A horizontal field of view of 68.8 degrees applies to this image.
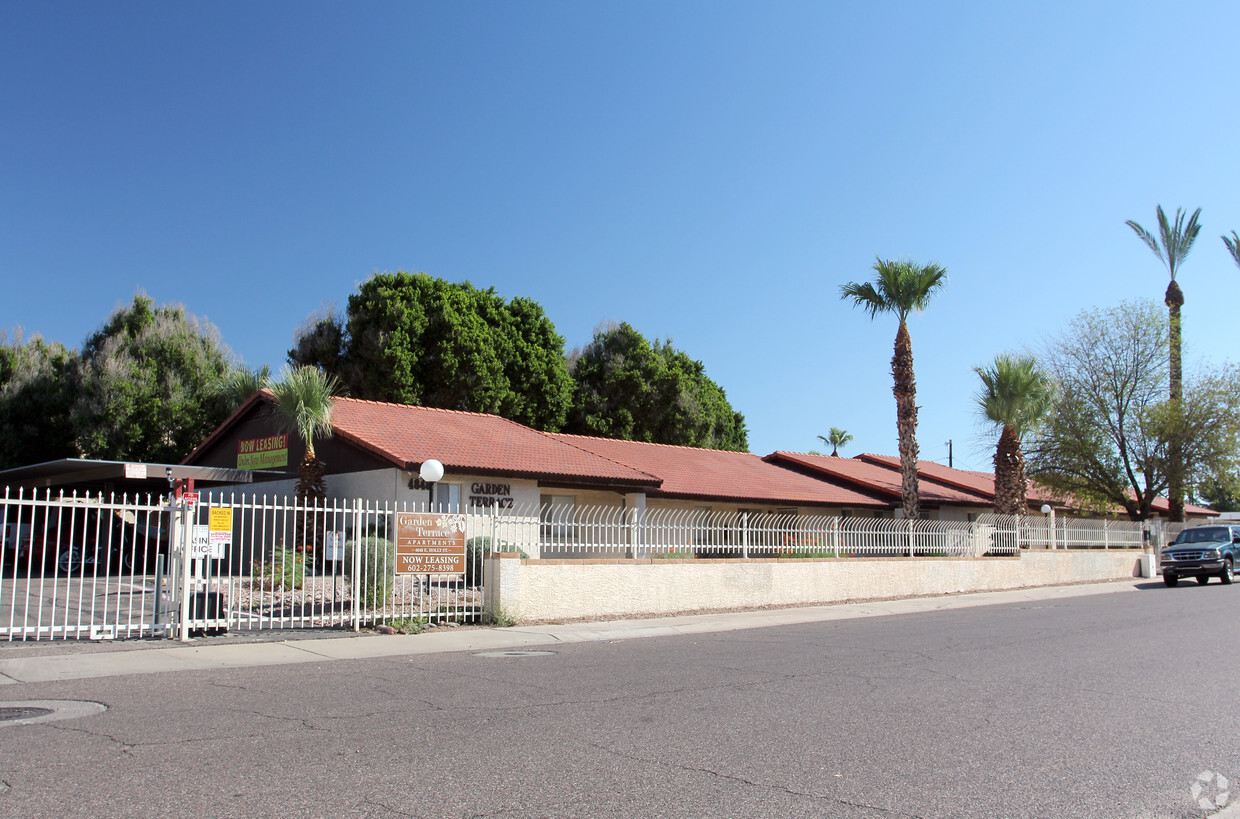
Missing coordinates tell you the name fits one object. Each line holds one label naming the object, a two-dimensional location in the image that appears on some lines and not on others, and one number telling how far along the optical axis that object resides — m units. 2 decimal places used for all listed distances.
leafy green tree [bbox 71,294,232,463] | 36.47
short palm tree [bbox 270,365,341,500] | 21.31
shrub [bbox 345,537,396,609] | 13.40
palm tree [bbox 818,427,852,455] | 76.19
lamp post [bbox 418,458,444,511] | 16.02
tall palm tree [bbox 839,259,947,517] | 27.25
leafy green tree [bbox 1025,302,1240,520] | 35.53
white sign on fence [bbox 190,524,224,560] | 11.56
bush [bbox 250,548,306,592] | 17.61
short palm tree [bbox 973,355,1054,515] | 30.39
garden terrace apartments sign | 13.52
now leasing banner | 25.61
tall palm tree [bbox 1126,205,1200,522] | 36.38
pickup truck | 27.66
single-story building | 22.38
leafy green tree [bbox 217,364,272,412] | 30.03
